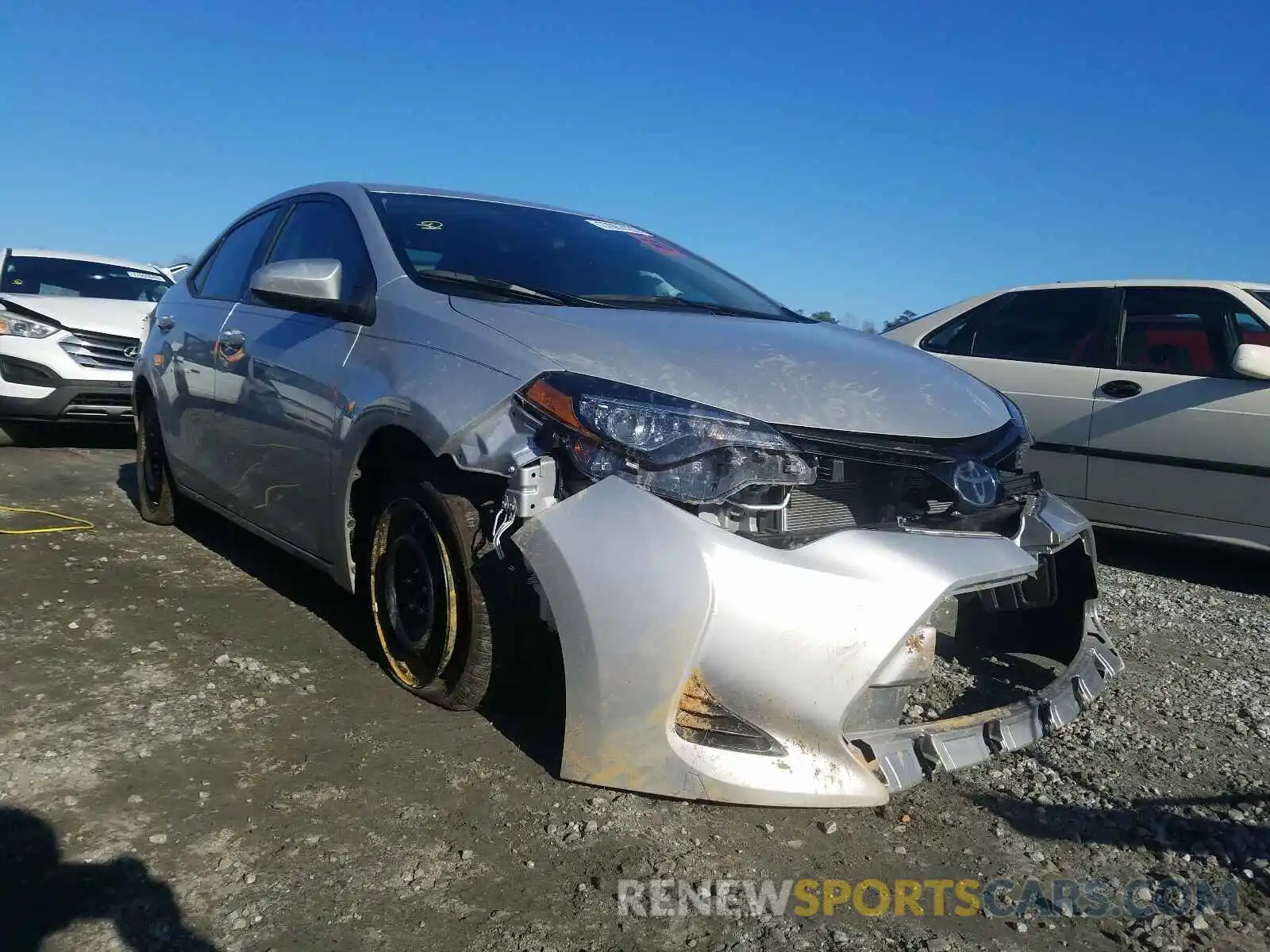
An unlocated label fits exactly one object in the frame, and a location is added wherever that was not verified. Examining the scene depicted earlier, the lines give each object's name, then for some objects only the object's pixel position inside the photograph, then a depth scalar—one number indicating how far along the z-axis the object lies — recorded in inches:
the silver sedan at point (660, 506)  89.4
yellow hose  192.7
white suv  294.8
